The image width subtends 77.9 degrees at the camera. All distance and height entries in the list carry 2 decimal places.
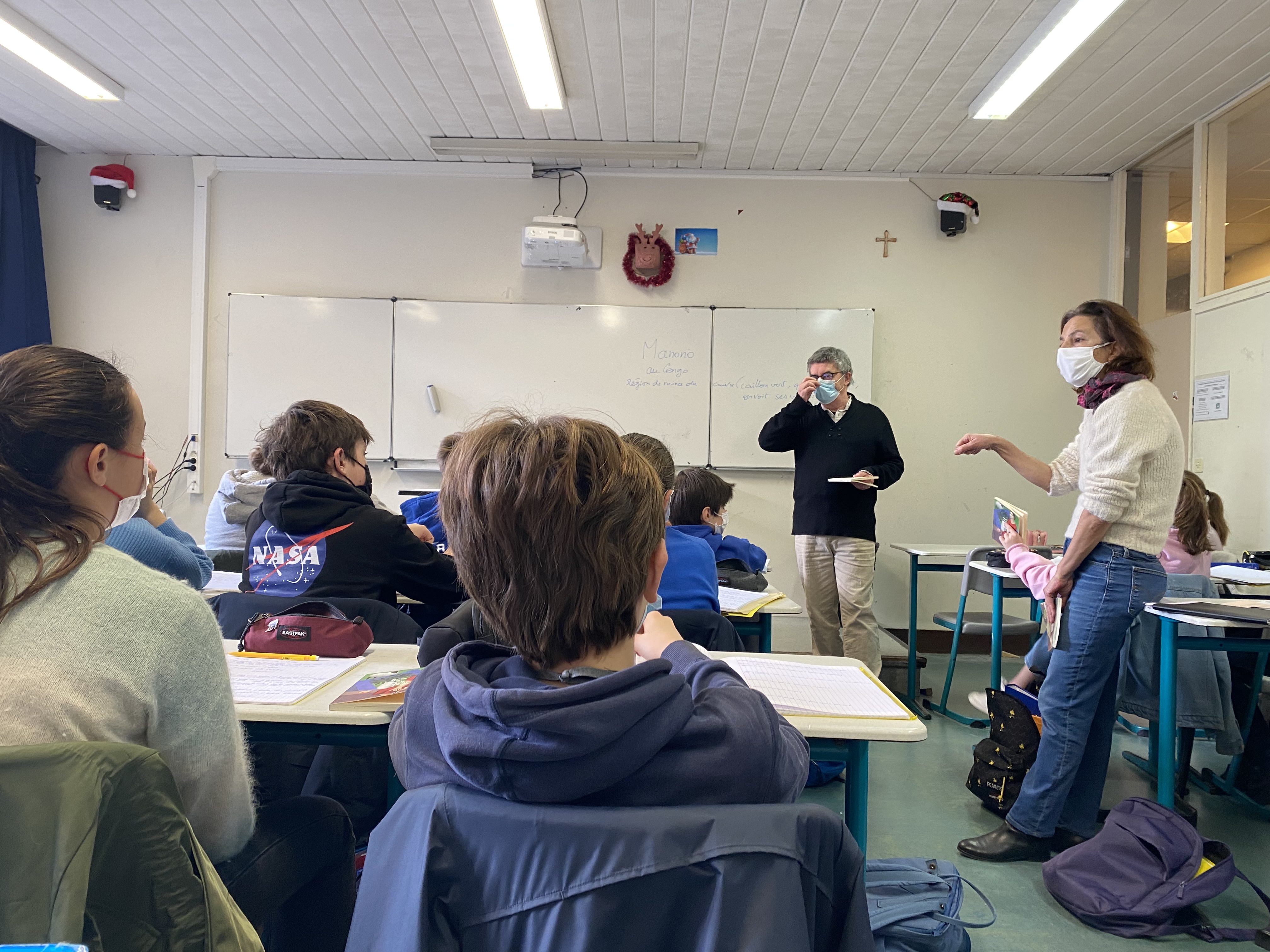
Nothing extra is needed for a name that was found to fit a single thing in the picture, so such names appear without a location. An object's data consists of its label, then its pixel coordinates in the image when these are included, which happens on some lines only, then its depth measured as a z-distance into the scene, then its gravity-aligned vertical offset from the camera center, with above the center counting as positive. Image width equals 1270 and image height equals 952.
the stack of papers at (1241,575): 2.71 -0.32
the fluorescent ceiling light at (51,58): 3.13 +1.70
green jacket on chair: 0.63 -0.35
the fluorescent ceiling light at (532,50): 2.88 +1.67
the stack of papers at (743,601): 2.12 -0.37
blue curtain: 4.26 +1.11
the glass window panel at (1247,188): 3.62 +1.48
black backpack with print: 2.34 -0.84
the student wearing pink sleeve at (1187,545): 2.70 -0.22
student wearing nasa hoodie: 1.86 -0.17
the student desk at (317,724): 1.24 -0.43
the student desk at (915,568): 3.67 -0.45
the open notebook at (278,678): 1.31 -0.39
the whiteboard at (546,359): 4.54 +0.62
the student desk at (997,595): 3.10 -0.48
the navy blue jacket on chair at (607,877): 0.61 -0.33
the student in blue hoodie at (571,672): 0.64 -0.19
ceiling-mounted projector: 4.29 +1.23
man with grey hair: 3.64 -0.10
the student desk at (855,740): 1.19 -0.41
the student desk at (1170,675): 2.00 -0.50
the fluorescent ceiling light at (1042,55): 2.83 +1.69
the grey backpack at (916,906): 1.58 -0.91
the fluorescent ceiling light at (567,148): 4.14 +1.69
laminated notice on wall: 3.71 +0.41
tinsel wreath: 4.50 +1.15
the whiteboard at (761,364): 4.49 +0.62
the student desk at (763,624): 2.22 -0.45
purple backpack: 1.78 -0.93
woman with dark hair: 1.99 -0.21
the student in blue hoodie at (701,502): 2.39 -0.10
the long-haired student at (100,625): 0.81 -0.18
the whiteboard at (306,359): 4.54 +0.58
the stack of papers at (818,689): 1.26 -0.38
